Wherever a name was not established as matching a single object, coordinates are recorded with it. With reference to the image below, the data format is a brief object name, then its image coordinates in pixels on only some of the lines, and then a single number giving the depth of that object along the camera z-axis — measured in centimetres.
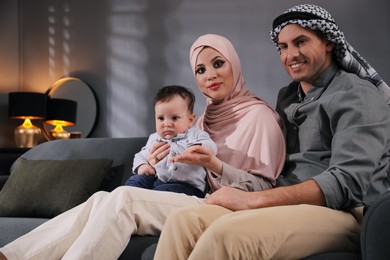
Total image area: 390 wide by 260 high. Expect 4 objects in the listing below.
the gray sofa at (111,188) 140
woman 172
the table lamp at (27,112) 492
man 145
